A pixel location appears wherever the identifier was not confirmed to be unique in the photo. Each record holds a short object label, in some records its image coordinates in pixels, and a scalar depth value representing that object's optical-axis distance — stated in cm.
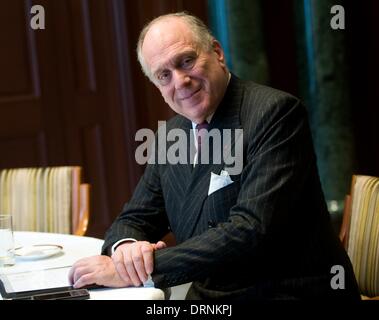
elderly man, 350
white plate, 374
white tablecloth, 344
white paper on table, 350
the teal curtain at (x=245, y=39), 585
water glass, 369
